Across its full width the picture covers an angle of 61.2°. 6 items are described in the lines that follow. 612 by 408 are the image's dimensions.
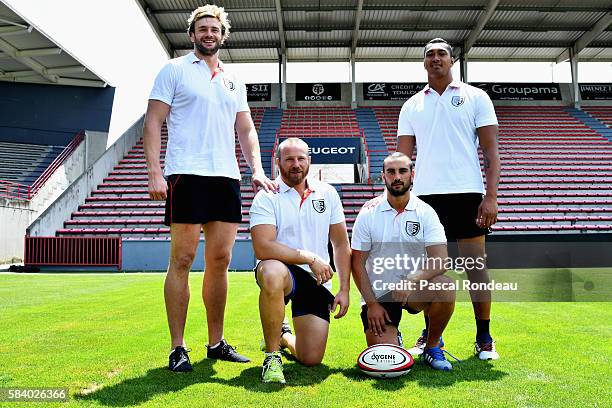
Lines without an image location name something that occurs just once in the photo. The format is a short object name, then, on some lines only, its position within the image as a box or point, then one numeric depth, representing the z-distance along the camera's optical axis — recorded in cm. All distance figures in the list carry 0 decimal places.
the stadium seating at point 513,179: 1548
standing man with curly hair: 298
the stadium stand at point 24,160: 1889
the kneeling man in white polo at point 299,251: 288
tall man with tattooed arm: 329
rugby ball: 267
